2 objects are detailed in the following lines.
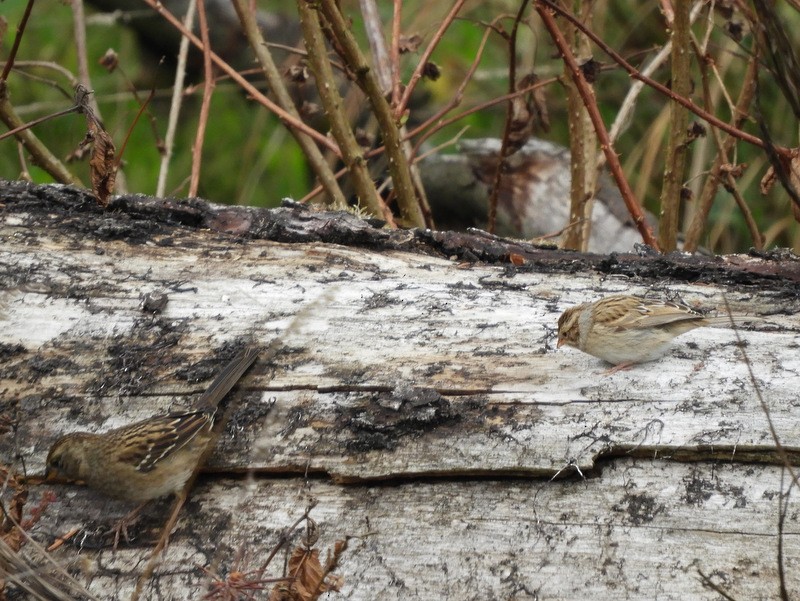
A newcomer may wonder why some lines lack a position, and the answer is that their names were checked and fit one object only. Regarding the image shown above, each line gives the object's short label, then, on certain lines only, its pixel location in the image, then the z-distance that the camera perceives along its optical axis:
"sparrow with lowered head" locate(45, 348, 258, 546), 6.09
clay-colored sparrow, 6.36
